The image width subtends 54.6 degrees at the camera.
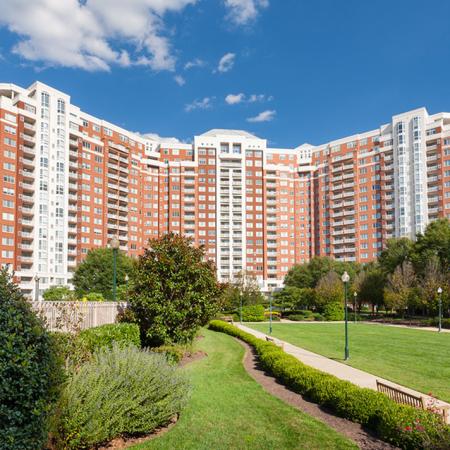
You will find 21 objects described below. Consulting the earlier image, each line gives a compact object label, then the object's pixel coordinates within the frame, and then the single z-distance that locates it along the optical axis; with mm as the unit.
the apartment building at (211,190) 77000
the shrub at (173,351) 17391
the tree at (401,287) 53156
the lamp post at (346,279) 20125
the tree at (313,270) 84500
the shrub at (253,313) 58781
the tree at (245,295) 61344
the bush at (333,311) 59244
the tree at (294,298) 68562
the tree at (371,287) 64438
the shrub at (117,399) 7734
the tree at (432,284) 48625
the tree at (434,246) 55531
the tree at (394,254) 64581
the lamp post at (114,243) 21016
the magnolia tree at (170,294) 19891
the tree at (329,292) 61344
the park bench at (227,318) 52056
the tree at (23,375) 5461
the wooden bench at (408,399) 8820
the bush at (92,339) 11008
